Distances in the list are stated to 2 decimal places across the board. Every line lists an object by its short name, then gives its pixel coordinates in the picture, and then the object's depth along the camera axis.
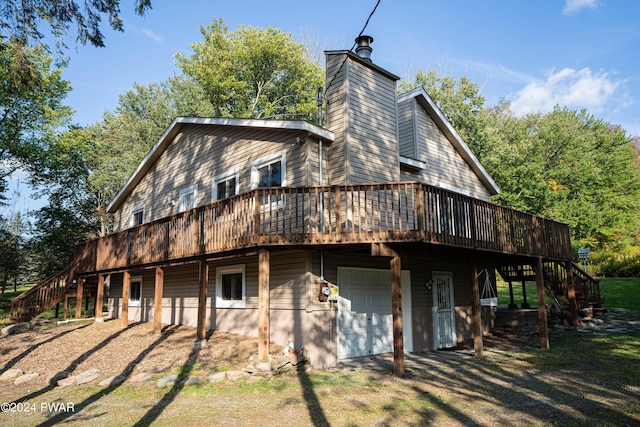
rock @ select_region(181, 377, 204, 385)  8.13
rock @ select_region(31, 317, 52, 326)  16.34
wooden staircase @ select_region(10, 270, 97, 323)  16.03
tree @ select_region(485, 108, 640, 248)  26.78
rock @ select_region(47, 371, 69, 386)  8.63
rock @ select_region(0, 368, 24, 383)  9.30
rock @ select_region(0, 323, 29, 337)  14.50
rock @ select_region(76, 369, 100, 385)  8.59
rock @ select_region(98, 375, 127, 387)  8.24
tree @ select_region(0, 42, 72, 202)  23.94
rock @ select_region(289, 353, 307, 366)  9.25
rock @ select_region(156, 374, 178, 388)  8.02
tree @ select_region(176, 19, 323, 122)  30.77
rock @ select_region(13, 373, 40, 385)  8.88
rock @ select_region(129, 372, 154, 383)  8.41
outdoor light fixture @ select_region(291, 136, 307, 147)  10.91
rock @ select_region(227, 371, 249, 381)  8.27
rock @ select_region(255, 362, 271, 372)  8.58
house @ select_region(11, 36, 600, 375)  9.28
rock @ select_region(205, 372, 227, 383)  8.25
